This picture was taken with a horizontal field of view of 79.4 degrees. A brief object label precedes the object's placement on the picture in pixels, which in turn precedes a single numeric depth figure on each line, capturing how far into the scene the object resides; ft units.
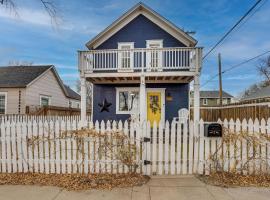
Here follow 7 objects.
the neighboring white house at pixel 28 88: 38.03
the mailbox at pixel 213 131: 12.13
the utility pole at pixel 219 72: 54.11
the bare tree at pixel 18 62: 98.89
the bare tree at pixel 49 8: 14.08
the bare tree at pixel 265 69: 101.24
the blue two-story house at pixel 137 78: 29.29
